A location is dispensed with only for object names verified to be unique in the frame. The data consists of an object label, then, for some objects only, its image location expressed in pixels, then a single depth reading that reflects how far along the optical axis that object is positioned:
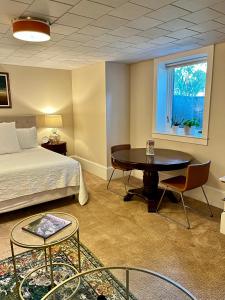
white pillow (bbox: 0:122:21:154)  3.54
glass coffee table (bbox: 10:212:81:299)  1.53
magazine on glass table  1.63
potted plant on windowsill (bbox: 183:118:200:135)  3.45
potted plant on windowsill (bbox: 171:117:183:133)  3.70
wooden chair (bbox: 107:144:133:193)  3.46
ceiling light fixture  1.94
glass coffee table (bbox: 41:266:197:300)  1.64
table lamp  4.49
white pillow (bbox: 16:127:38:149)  3.91
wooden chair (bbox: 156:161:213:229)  2.51
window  3.13
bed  2.70
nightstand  4.55
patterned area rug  1.66
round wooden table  2.73
